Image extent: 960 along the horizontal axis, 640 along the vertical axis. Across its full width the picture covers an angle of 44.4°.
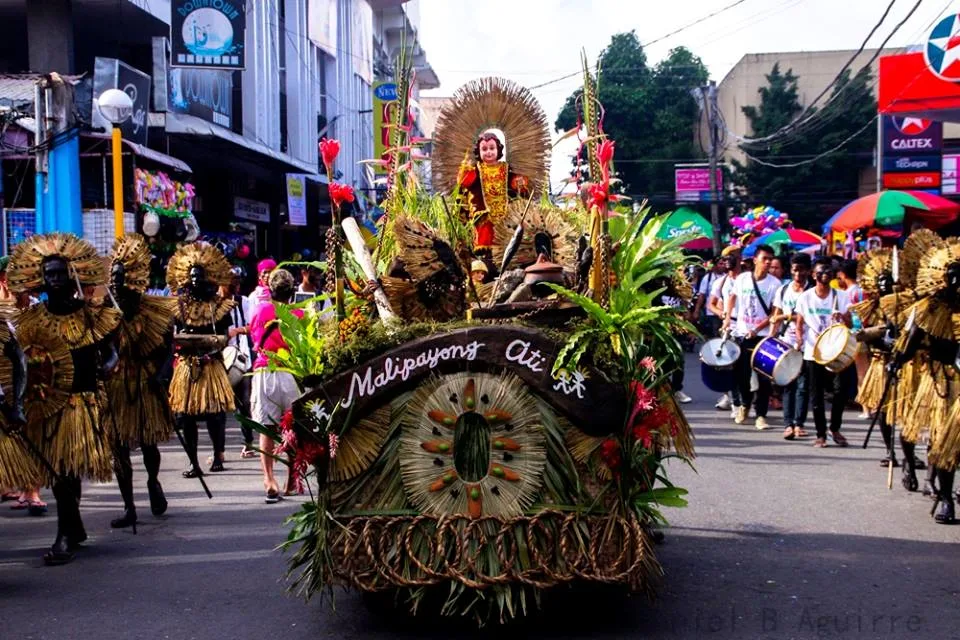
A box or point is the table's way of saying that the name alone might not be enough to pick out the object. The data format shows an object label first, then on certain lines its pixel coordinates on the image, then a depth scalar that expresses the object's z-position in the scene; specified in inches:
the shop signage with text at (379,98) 1290.6
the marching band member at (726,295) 579.8
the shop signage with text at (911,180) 1171.9
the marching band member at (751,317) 553.3
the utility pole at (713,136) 1603.1
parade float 217.8
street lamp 512.1
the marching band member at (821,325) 485.1
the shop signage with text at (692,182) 1771.7
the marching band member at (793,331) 505.4
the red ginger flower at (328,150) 239.1
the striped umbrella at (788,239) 1018.1
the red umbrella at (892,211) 754.2
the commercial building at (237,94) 705.0
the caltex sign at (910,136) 1192.2
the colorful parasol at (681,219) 1013.8
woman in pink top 369.7
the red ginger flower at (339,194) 241.1
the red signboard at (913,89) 622.8
